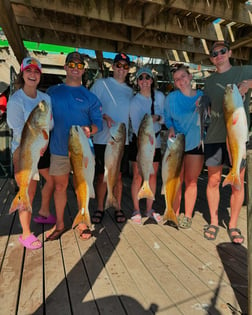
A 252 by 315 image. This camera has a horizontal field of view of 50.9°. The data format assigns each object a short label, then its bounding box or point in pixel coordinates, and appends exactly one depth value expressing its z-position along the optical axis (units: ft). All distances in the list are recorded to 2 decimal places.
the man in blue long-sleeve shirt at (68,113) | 10.16
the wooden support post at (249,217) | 5.84
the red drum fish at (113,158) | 10.94
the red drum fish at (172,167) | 11.02
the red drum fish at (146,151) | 10.96
